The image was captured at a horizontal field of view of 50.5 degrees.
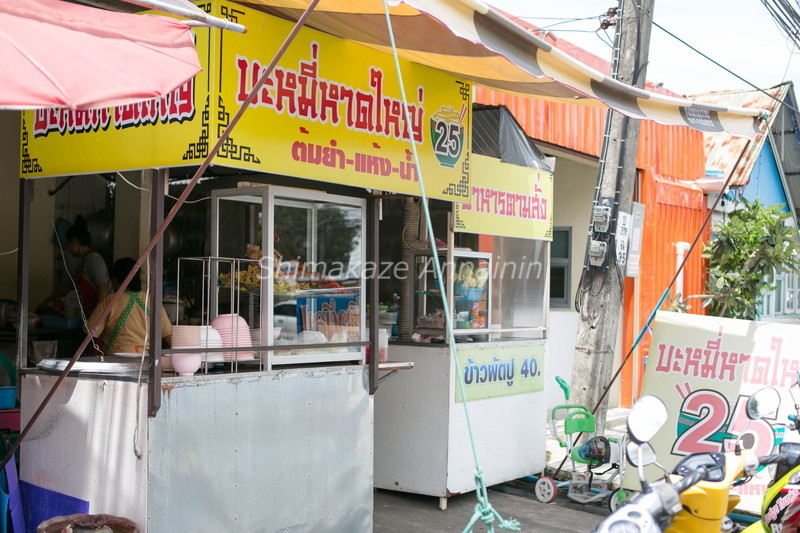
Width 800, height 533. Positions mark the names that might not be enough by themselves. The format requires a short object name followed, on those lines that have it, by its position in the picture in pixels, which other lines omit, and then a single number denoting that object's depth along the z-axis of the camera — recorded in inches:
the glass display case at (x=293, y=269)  206.2
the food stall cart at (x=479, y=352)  266.7
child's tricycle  260.1
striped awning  155.6
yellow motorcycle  122.9
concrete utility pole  283.0
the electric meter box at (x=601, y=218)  282.8
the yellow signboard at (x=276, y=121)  173.2
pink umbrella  111.8
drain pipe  478.6
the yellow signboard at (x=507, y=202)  271.7
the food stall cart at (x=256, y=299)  175.2
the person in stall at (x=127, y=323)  214.4
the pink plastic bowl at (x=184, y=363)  185.8
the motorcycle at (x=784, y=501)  164.7
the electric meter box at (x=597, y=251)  281.7
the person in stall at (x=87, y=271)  274.1
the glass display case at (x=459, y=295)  277.9
